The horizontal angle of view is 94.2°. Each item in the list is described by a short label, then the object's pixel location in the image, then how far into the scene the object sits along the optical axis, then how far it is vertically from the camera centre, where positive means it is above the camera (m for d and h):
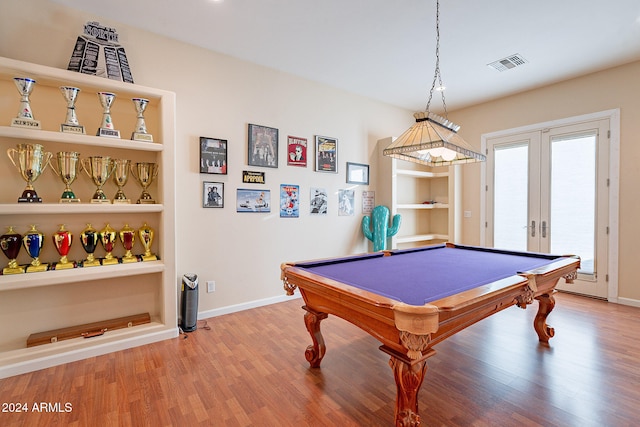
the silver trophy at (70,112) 2.44 +0.81
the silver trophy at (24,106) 2.27 +0.80
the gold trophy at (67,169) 2.50 +0.34
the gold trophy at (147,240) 2.91 -0.30
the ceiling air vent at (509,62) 3.51 +1.83
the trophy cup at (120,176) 2.78 +0.31
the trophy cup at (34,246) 2.39 -0.30
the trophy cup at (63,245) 2.51 -0.31
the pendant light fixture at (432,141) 2.42 +0.61
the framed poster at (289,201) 3.92 +0.13
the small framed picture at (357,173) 4.63 +0.60
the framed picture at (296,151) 3.97 +0.81
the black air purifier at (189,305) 2.98 -0.96
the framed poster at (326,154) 4.24 +0.83
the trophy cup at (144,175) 2.92 +0.34
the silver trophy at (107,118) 2.59 +0.81
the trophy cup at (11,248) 2.31 -0.31
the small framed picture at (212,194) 3.34 +0.18
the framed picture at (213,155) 3.30 +0.62
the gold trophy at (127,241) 2.82 -0.30
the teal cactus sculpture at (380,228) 4.61 -0.26
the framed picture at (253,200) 3.58 +0.12
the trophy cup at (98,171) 2.65 +0.34
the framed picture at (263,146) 3.63 +0.80
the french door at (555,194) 3.96 +0.27
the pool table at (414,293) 1.46 -0.46
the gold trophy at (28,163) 2.33 +0.36
